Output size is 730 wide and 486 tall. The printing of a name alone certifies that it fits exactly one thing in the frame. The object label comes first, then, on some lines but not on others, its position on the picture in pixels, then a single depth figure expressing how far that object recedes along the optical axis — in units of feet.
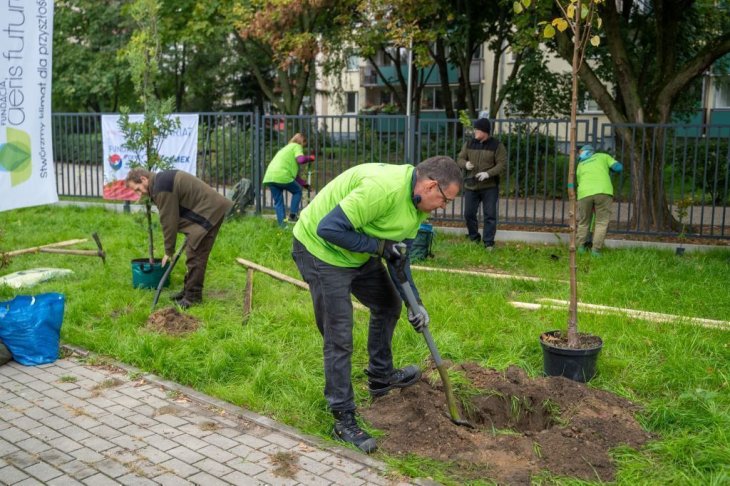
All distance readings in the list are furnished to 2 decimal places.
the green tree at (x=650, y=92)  36.52
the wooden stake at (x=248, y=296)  22.89
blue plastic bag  19.04
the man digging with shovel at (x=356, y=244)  13.37
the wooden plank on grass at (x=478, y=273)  27.13
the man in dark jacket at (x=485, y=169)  33.63
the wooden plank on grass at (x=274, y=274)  25.79
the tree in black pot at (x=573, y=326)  16.34
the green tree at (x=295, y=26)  59.26
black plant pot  16.61
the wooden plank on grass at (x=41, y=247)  30.15
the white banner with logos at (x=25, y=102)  20.71
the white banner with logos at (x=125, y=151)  44.55
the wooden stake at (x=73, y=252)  29.22
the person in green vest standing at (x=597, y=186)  32.71
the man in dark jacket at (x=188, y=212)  23.56
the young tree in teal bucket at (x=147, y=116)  26.04
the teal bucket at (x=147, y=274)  25.90
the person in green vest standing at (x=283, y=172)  38.75
